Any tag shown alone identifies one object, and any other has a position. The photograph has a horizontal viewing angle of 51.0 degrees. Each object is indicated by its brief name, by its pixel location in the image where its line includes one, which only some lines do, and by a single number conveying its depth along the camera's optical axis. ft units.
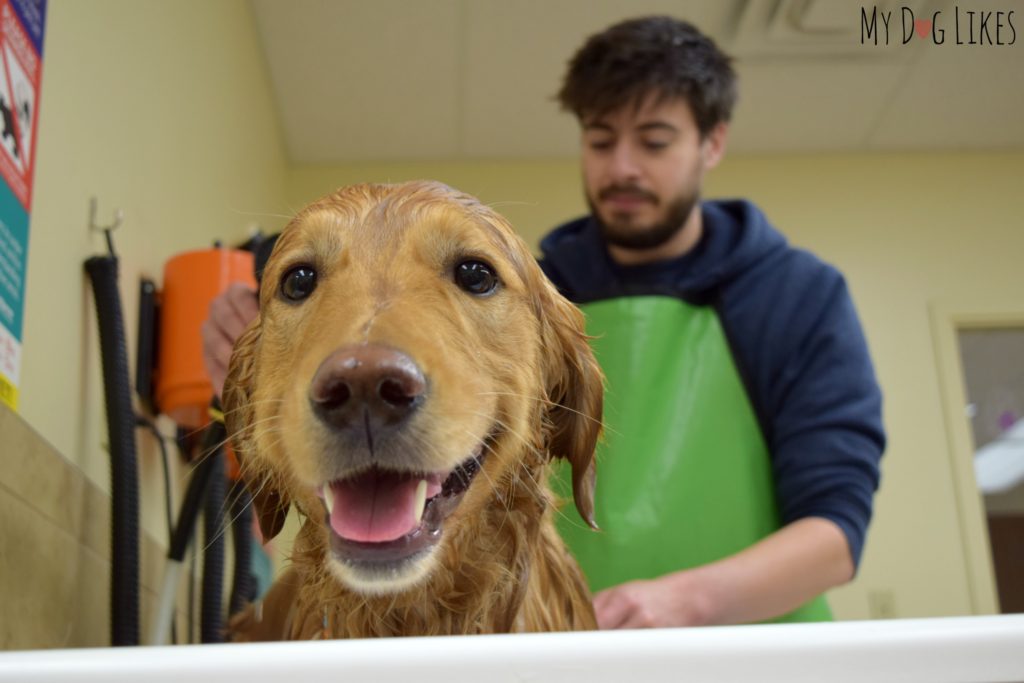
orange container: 5.85
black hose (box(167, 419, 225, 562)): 5.28
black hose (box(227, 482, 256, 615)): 5.83
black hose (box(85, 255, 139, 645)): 4.83
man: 4.74
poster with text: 4.13
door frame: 4.29
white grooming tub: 2.01
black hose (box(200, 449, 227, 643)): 5.49
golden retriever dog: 2.42
